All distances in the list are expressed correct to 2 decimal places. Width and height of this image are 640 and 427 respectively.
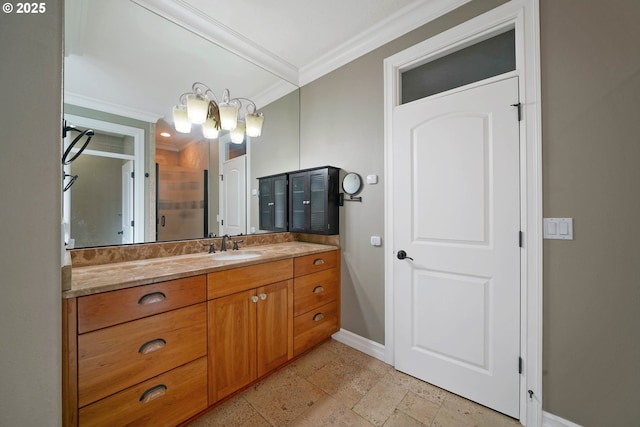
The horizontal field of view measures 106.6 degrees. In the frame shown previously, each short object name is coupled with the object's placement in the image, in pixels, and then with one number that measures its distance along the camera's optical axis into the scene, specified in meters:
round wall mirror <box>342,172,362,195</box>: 2.17
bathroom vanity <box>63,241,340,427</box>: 1.03
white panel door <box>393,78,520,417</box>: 1.47
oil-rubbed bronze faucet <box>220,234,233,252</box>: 2.05
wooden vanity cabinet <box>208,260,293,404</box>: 1.44
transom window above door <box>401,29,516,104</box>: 1.68
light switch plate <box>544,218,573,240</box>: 1.29
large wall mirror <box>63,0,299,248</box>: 1.50
